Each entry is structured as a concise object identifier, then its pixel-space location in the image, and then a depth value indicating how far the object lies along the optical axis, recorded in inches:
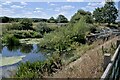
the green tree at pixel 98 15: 1123.2
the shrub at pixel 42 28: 861.5
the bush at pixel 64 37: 528.5
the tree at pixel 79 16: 778.3
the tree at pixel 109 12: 1089.5
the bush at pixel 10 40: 647.1
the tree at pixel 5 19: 1130.8
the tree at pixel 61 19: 1140.1
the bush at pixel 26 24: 938.2
